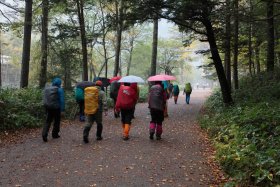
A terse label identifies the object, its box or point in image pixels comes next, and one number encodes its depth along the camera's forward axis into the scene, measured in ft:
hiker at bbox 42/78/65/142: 30.22
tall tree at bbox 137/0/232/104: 41.45
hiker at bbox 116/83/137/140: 31.07
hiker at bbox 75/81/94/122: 40.40
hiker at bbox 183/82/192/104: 70.69
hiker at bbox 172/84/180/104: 73.45
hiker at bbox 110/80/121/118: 45.24
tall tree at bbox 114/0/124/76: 73.67
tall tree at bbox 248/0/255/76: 61.78
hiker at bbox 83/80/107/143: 29.82
